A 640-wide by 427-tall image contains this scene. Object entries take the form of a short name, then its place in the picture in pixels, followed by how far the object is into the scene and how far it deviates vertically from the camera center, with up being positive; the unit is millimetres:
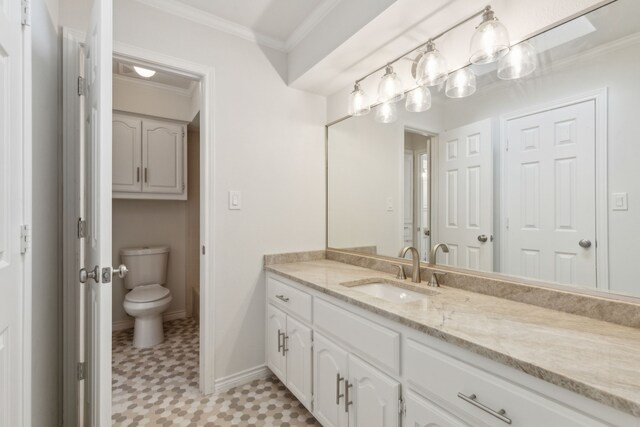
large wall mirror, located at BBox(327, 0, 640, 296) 992 +198
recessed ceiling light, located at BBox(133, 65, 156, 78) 2372 +1132
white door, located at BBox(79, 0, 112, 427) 1020 +15
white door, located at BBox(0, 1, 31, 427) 802 -12
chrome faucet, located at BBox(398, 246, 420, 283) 1553 -265
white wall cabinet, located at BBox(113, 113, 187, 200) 2723 +530
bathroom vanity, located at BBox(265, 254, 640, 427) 673 -424
